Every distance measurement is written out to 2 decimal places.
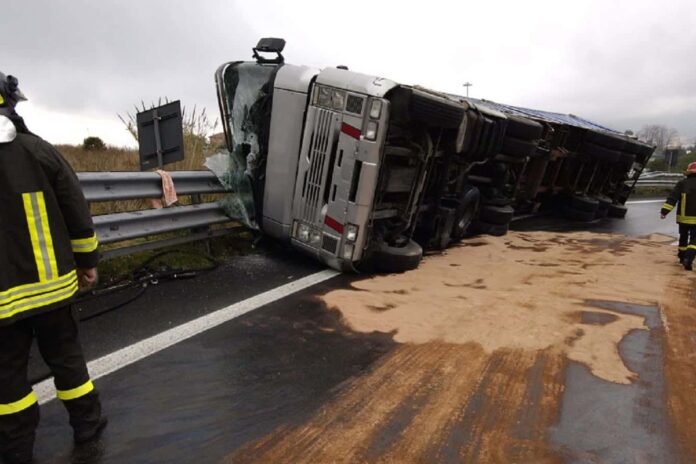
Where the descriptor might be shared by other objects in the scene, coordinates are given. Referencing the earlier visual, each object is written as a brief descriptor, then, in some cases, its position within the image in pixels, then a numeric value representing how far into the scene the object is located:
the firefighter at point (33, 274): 1.80
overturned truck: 4.14
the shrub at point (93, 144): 9.71
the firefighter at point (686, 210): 5.49
